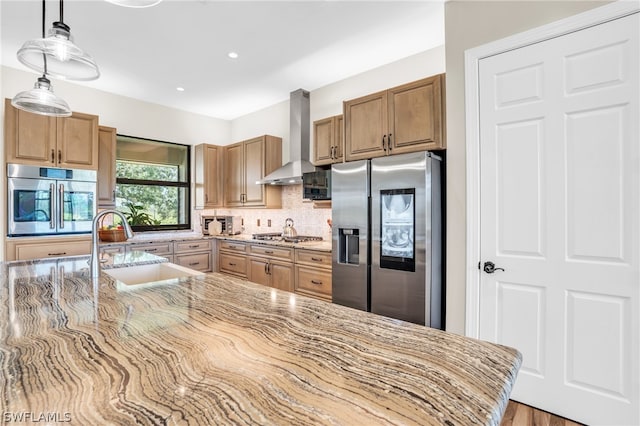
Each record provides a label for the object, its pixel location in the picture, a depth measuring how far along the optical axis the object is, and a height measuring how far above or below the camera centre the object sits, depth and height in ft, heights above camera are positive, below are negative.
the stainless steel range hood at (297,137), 13.73 +3.45
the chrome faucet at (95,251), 5.40 -0.65
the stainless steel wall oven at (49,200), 10.33 +0.49
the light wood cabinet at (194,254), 14.49 -1.92
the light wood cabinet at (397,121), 8.18 +2.66
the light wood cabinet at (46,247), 10.24 -1.13
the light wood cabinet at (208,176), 16.25 +2.01
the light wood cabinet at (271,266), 12.16 -2.15
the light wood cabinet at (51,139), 10.44 +2.65
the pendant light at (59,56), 4.85 +2.78
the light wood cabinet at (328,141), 10.84 +2.61
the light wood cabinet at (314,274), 10.84 -2.14
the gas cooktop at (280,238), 13.26 -1.06
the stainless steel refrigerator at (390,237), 8.07 -0.64
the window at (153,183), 15.05 +1.56
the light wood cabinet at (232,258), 14.37 -2.10
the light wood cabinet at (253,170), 14.88 +2.18
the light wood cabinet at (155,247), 13.08 -1.43
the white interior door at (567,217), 5.56 -0.06
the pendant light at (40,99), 6.04 +2.29
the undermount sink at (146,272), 6.74 -1.30
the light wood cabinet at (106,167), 12.80 +1.96
